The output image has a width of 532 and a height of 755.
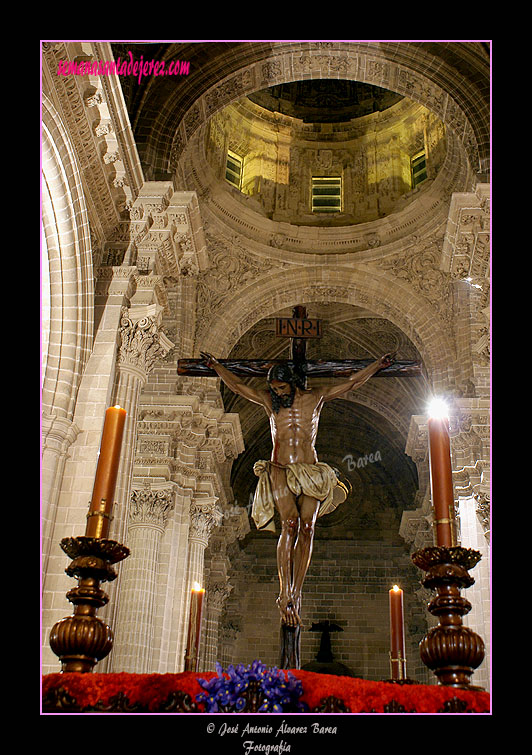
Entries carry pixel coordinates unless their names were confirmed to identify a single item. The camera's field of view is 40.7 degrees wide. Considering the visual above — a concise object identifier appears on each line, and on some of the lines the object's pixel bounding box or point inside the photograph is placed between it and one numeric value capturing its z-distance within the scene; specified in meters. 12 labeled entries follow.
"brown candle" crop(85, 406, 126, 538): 3.45
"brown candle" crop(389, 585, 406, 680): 4.89
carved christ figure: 4.50
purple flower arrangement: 2.97
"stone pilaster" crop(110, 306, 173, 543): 7.64
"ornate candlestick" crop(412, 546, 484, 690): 3.09
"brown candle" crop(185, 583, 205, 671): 4.98
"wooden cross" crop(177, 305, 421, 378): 5.39
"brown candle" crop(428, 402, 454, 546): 3.43
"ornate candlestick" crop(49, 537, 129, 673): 3.14
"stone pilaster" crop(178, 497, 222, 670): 12.60
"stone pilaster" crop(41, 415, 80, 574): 6.73
